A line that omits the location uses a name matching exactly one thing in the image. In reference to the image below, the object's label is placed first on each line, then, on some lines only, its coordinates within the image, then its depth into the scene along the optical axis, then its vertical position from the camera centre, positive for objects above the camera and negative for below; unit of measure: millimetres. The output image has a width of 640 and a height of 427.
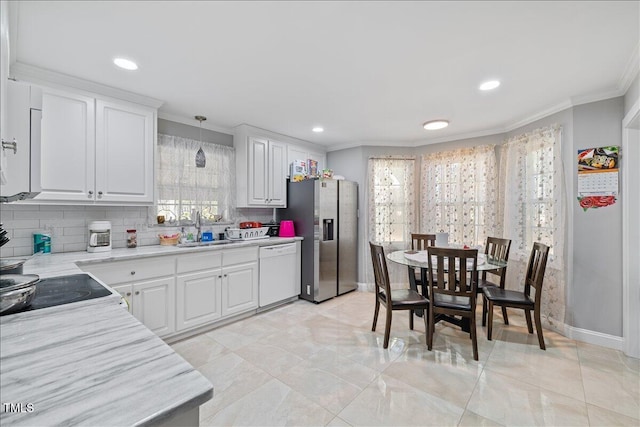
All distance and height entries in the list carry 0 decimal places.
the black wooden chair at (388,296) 2656 -812
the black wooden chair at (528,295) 2624 -786
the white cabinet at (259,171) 3779 +597
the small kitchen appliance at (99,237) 2627 -216
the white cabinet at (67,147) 2285 +550
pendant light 3520 +682
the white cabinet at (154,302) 2488 -803
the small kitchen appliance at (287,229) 4102 -219
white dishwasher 3578 -781
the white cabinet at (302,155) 4343 +955
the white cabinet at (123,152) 2561 +573
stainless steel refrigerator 3949 -249
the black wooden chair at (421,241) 3860 -374
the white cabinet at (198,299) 2805 -876
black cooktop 1154 -358
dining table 2711 -478
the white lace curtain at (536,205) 3006 +110
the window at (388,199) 4555 +244
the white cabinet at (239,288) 3178 -860
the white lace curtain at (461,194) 3818 +286
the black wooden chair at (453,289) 2424 -660
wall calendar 2625 +363
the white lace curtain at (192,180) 3285 +415
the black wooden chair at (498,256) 3133 -476
